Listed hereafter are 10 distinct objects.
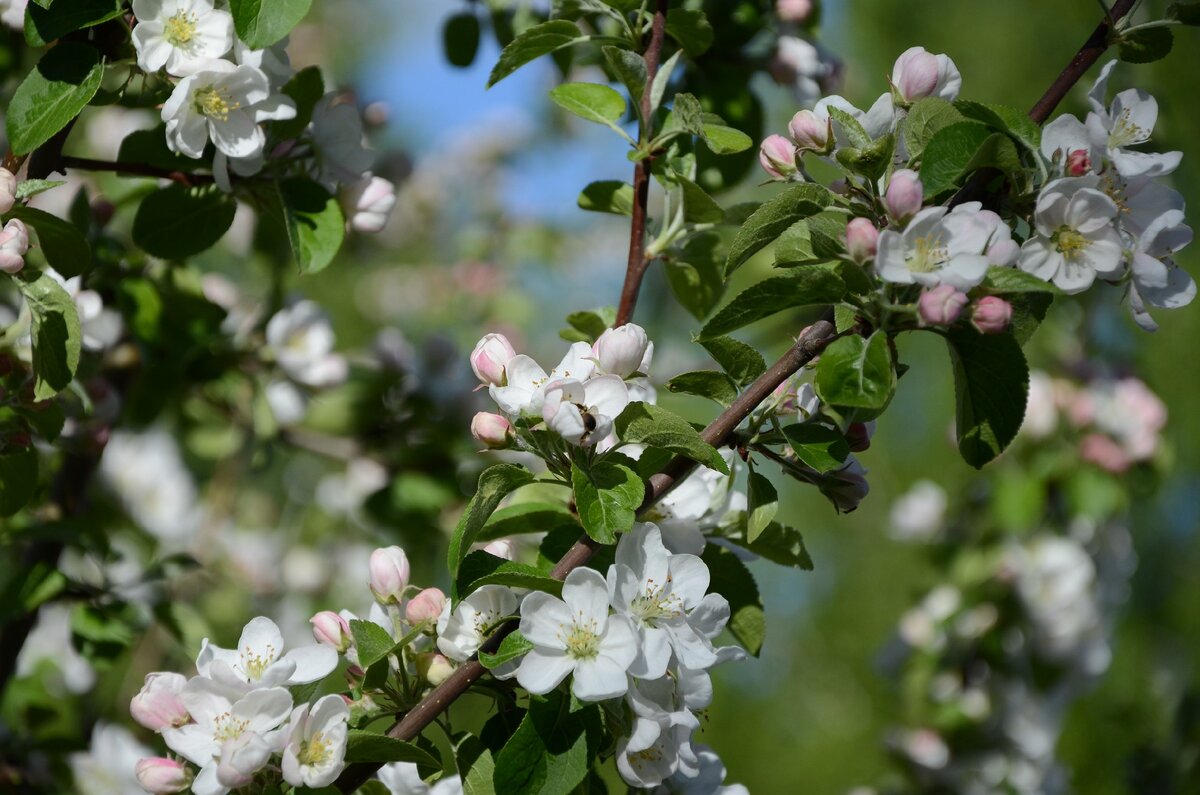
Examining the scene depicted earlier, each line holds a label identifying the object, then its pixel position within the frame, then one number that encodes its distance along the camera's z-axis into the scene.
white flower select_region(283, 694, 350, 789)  2.12
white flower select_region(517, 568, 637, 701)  2.12
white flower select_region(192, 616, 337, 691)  2.14
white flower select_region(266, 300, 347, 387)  2.48
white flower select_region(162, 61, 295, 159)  2.21
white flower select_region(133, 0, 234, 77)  2.20
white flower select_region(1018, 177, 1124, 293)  2.13
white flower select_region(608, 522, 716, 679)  2.13
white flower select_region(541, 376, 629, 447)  2.12
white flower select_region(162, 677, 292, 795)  2.12
